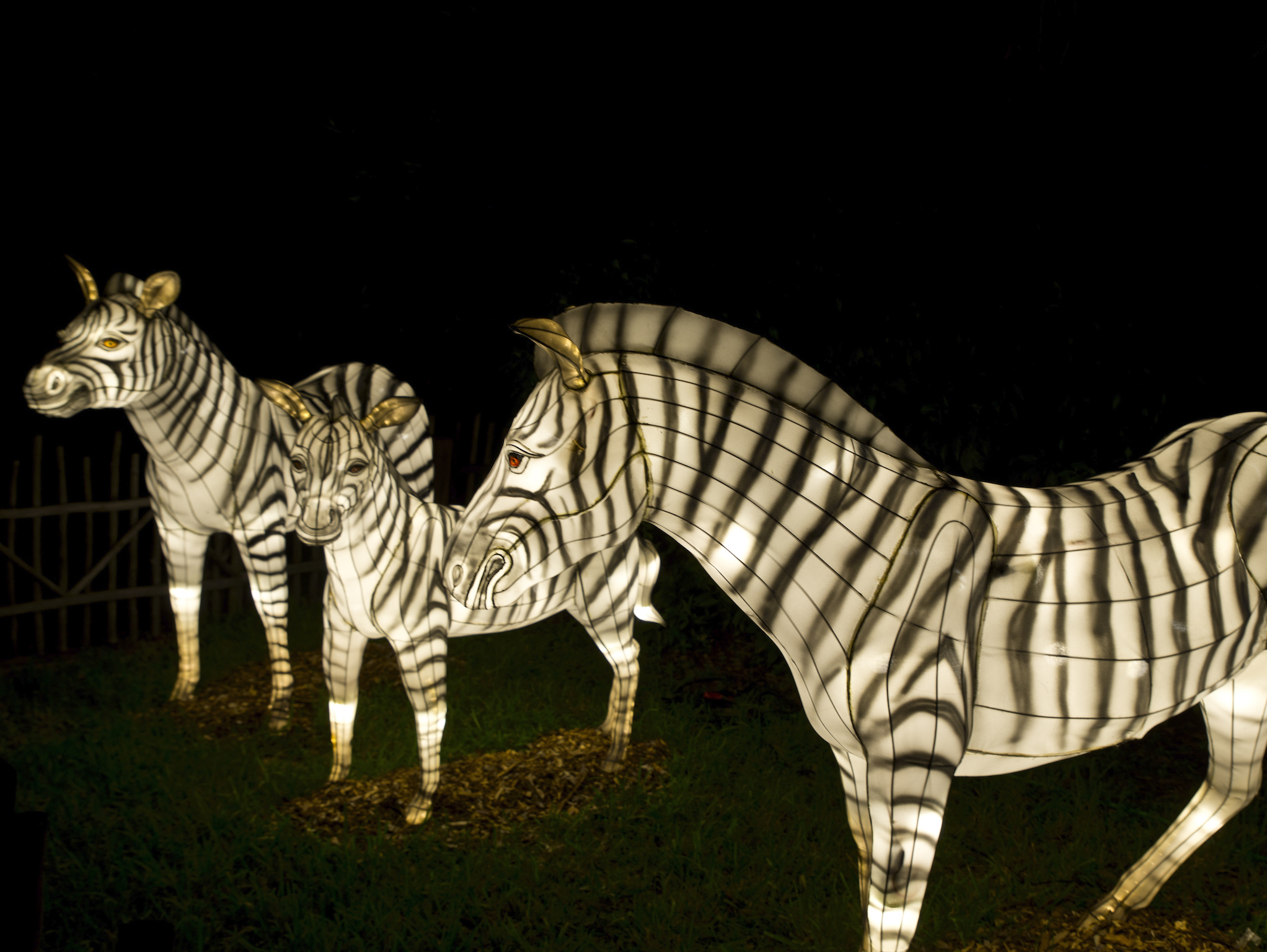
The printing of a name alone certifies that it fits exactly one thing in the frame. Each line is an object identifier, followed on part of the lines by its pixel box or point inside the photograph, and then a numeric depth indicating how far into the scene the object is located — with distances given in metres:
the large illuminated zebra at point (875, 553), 1.93
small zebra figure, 3.36
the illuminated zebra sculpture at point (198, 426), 4.28
